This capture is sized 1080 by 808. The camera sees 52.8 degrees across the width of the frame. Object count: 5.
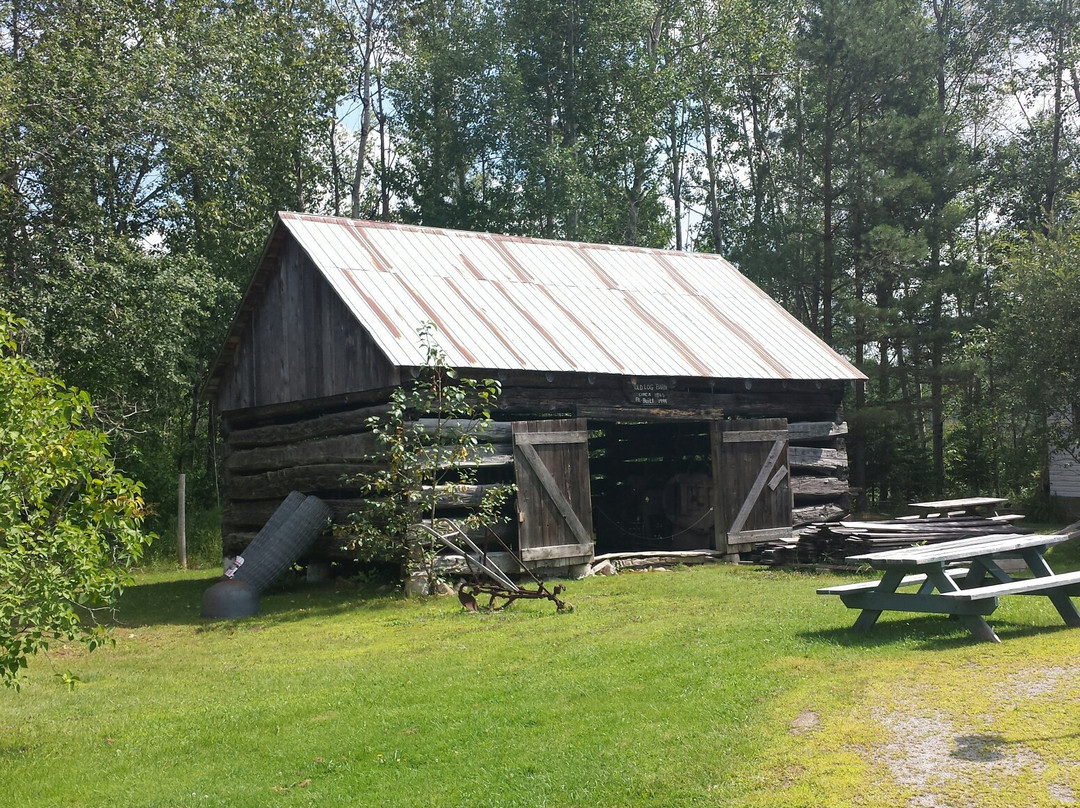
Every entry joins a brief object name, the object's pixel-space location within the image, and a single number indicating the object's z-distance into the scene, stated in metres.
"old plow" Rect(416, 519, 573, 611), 12.14
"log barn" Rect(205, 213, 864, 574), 15.16
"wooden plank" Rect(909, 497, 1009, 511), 16.62
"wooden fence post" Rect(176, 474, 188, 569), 20.31
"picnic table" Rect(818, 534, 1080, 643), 8.29
